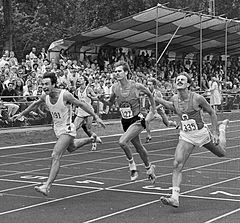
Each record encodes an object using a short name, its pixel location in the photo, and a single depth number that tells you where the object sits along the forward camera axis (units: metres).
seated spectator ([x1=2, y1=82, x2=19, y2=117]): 21.97
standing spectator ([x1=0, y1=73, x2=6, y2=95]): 22.69
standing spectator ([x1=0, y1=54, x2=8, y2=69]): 24.71
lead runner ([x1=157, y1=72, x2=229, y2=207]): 10.19
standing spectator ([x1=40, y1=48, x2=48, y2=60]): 27.82
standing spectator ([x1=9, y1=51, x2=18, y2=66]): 25.22
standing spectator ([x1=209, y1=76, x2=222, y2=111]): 33.75
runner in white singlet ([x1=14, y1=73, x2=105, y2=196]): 10.76
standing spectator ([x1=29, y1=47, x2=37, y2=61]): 26.75
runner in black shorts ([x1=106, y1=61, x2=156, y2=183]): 12.09
